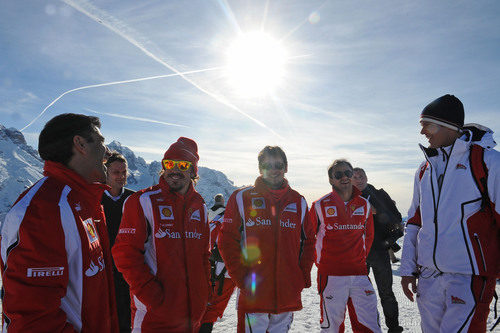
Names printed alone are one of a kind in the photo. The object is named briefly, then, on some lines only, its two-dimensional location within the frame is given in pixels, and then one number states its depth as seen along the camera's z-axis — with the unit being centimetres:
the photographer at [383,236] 507
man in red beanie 266
